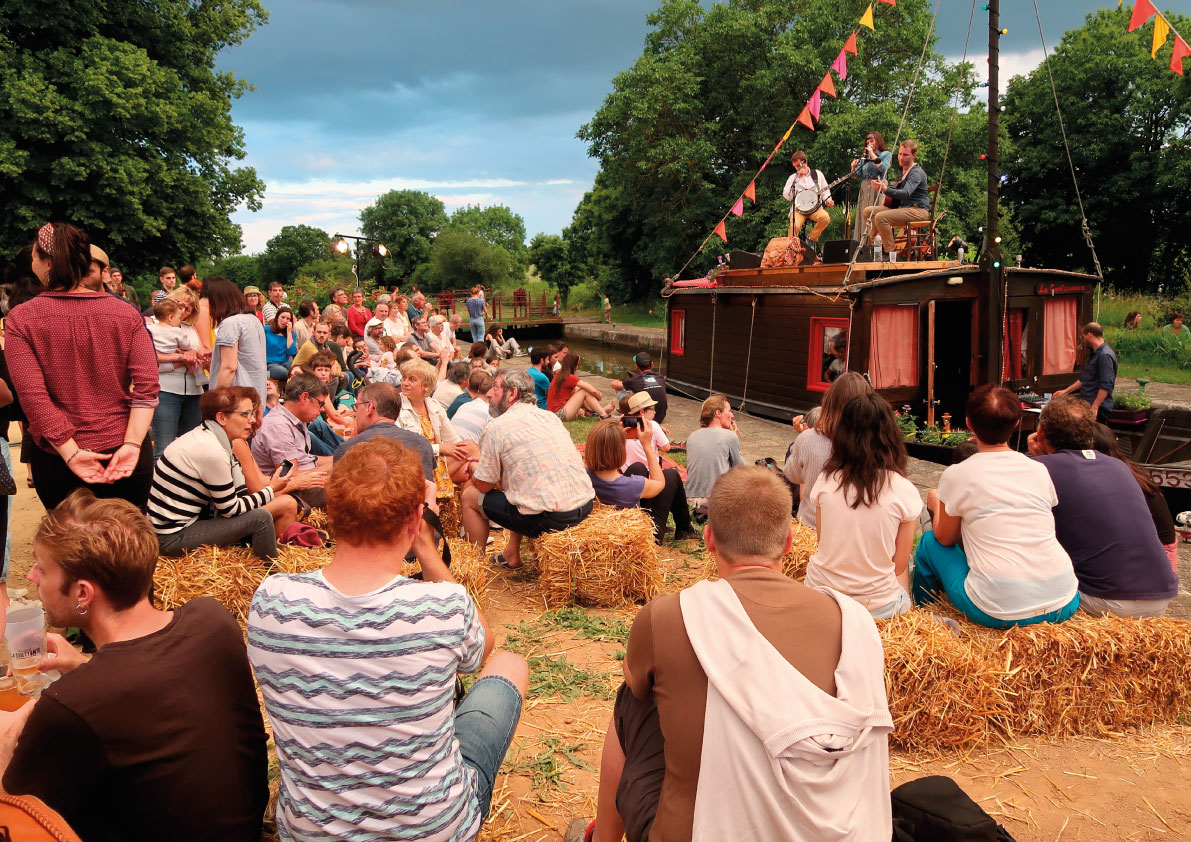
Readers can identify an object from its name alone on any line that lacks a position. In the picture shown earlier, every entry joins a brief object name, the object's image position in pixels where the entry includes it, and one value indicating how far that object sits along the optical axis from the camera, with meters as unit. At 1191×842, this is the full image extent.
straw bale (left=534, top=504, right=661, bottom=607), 4.99
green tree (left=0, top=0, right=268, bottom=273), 18.70
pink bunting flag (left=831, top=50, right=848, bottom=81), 13.33
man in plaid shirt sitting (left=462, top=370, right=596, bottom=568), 5.14
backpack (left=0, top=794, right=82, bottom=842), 1.57
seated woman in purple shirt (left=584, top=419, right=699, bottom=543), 5.64
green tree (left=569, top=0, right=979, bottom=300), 28.84
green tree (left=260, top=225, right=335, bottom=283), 91.38
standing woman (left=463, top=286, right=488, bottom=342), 23.00
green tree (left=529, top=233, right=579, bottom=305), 57.00
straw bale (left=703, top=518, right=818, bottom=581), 5.08
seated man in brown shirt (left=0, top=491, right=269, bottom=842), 1.84
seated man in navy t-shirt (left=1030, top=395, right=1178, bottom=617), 3.77
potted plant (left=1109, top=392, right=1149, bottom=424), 10.23
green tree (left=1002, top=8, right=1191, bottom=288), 29.31
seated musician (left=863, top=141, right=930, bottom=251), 12.20
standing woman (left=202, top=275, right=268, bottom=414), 6.02
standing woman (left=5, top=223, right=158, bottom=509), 3.68
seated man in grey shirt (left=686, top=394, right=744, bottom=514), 6.42
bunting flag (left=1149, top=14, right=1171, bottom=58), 9.73
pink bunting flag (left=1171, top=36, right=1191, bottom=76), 9.51
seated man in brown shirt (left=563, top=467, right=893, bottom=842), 1.77
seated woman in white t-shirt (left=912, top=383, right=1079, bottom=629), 3.63
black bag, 2.33
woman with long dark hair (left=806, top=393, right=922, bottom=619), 3.66
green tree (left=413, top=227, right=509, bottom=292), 67.44
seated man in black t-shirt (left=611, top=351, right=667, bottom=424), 9.90
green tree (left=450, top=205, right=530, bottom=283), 107.12
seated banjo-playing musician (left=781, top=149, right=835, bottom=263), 14.16
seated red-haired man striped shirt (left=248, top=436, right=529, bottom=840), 1.97
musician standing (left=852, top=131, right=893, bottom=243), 12.89
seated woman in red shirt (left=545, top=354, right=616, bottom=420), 9.65
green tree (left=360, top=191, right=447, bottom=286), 85.38
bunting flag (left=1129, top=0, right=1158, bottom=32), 9.10
